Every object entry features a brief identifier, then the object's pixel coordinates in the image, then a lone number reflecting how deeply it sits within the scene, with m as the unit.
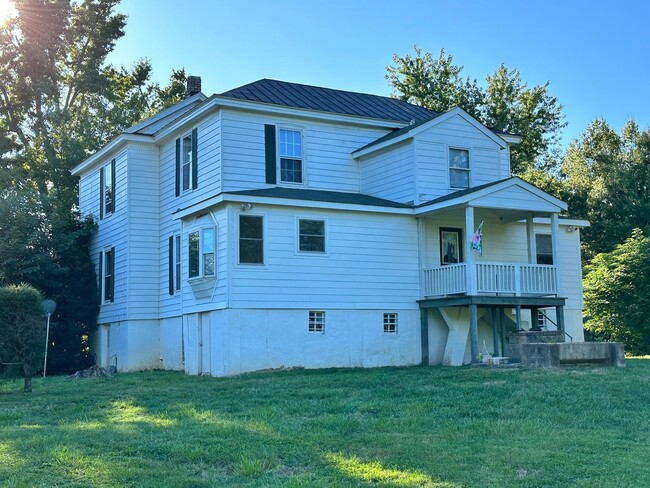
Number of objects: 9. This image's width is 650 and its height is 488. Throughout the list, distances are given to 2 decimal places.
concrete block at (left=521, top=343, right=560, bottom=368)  16.31
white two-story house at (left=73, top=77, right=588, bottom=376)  19.23
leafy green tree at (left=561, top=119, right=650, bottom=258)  37.62
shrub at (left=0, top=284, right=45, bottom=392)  15.58
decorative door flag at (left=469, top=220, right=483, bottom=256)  19.47
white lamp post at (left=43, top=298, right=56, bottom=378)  20.90
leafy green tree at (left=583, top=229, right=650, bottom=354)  30.59
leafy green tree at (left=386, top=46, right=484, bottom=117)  40.81
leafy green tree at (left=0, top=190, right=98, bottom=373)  24.06
